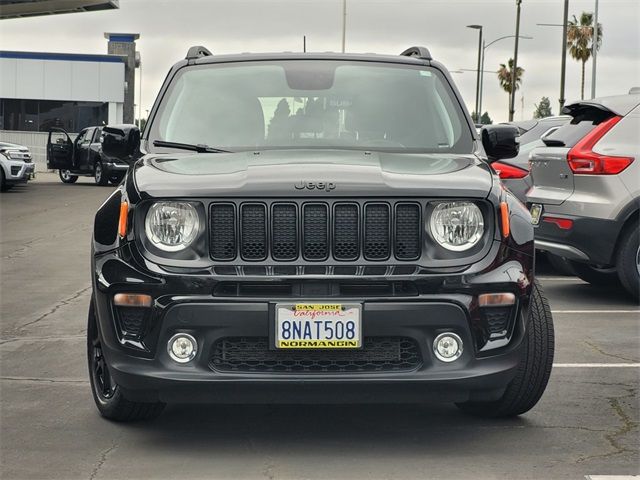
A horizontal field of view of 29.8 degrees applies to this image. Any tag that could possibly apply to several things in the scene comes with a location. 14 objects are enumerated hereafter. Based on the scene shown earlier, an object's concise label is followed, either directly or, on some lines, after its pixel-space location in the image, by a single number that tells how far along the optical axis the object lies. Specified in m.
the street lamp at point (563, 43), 47.81
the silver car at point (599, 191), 10.10
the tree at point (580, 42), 86.44
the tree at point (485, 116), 163.94
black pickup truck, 35.84
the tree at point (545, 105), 161.84
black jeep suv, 4.92
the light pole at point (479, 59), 71.12
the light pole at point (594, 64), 45.81
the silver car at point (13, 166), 29.88
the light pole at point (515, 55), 59.70
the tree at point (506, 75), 106.22
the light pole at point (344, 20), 70.62
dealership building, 54.91
